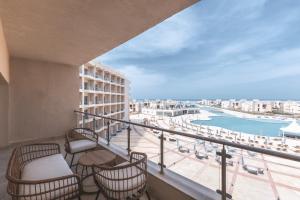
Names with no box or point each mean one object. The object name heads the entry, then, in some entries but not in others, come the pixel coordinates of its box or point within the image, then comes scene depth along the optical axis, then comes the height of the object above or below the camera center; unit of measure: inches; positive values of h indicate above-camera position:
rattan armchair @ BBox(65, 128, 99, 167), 107.5 -36.6
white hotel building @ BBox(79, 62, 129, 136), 567.2 +29.7
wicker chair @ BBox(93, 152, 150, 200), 57.4 -33.8
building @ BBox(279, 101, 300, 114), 1759.5 -114.2
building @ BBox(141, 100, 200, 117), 1517.0 -119.5
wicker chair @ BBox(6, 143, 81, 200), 49.2 -33.5
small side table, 84.6 -37.0
